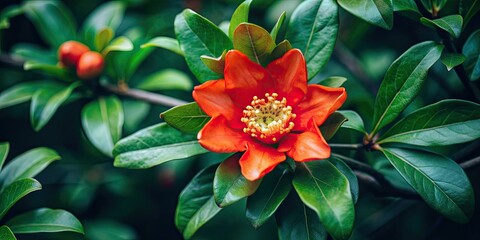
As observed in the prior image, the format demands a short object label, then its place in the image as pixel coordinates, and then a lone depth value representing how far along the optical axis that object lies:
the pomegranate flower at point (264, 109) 0.46
